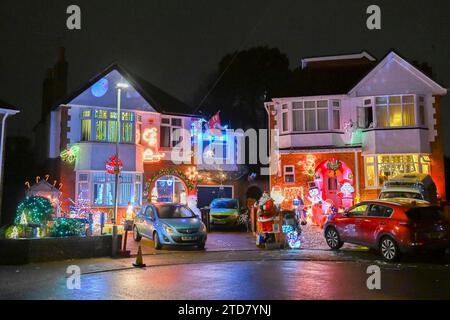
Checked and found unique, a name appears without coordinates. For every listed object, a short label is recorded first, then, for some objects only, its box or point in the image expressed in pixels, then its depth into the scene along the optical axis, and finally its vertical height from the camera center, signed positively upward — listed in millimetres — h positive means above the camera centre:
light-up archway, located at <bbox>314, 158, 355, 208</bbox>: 23891 +998
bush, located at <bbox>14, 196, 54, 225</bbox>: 14492 -356
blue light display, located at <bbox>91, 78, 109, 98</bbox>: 24594 +6092
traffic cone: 12695 -1740
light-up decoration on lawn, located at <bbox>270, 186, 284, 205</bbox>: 23688 +300
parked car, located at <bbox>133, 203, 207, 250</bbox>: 16125 -950
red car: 13375 -857
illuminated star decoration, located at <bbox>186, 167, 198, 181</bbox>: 27266 +1604
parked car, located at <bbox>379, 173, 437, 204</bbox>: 18844 +487
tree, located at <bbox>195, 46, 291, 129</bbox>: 40531 +10477
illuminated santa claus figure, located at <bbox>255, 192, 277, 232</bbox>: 16906 -499
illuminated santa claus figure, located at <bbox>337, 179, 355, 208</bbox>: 23672 +287
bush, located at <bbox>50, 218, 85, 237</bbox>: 14500 -898
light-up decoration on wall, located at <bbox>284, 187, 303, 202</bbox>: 24923 +362
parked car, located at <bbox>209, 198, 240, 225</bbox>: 25125 -844
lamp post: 14688 -1363
